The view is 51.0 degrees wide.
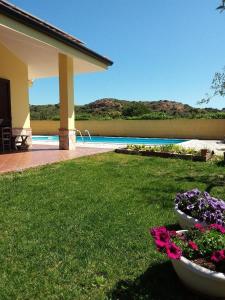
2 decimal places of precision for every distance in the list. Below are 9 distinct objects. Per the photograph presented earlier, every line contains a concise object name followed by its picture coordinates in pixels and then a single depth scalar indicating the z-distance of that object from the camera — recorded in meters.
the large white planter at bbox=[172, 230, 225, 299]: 1.92
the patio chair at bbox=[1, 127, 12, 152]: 9.13
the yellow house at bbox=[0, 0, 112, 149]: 7.93
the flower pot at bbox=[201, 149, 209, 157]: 7.27
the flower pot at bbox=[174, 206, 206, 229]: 2.78
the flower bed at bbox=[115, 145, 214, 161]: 7.33
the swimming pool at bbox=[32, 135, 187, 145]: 14.63
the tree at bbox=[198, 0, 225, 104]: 7.43
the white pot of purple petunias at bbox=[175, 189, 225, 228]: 2.69
